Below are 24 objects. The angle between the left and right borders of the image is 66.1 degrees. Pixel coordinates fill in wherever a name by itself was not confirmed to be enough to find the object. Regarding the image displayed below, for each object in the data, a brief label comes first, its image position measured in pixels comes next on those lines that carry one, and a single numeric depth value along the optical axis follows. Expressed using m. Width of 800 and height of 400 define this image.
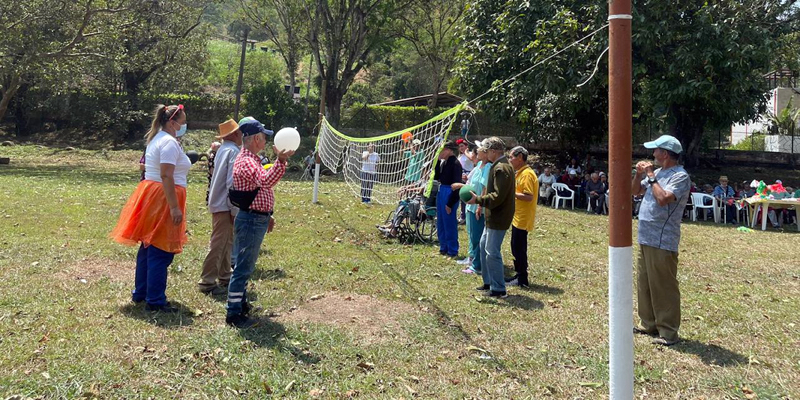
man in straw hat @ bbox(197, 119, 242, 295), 6.50
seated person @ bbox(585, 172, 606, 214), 17.66
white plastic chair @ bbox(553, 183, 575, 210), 18.34
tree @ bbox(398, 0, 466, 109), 35.25
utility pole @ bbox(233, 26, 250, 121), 28.77
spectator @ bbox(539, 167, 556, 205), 18.78
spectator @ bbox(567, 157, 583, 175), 21.08
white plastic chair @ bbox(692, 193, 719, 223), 16.55
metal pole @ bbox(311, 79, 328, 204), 15.01
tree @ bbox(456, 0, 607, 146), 17.33
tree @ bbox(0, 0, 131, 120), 23.53
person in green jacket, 6.80
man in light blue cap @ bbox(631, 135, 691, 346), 5.64
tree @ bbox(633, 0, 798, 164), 16.23
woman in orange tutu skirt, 5.69
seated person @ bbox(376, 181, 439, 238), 10.48
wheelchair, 10.51
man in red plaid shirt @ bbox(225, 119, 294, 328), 5.30
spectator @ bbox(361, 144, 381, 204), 14.06
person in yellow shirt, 7.44
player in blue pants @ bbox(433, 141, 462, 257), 9.42
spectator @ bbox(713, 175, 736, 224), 16.56
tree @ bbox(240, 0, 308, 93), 33.06
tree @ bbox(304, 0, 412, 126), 29.41
